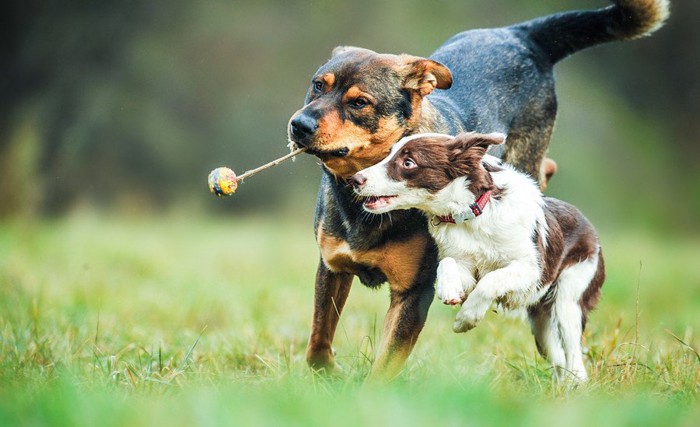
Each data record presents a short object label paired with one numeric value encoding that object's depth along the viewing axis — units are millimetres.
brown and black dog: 7500
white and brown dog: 7062
